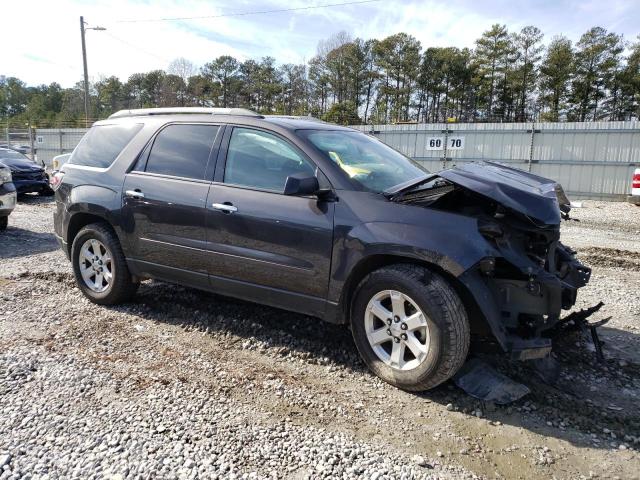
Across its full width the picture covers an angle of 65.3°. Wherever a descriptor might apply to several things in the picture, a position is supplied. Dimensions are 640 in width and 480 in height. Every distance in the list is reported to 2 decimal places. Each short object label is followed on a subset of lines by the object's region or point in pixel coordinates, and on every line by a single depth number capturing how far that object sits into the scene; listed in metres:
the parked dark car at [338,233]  3.05
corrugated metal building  14.93
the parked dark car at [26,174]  13.10
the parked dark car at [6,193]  8.23
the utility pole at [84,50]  26.91
